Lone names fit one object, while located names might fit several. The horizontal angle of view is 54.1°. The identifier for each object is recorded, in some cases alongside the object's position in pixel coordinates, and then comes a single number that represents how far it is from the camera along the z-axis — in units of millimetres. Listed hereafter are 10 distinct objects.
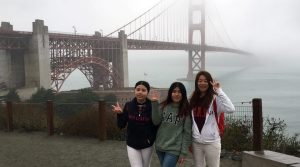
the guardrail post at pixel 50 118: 5433
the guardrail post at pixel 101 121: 4920
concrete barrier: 2738
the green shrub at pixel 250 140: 4269
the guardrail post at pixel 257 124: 3312
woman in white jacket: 2420
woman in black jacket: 2530
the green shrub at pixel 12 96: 21040
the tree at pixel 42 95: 21001
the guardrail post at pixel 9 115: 6008
